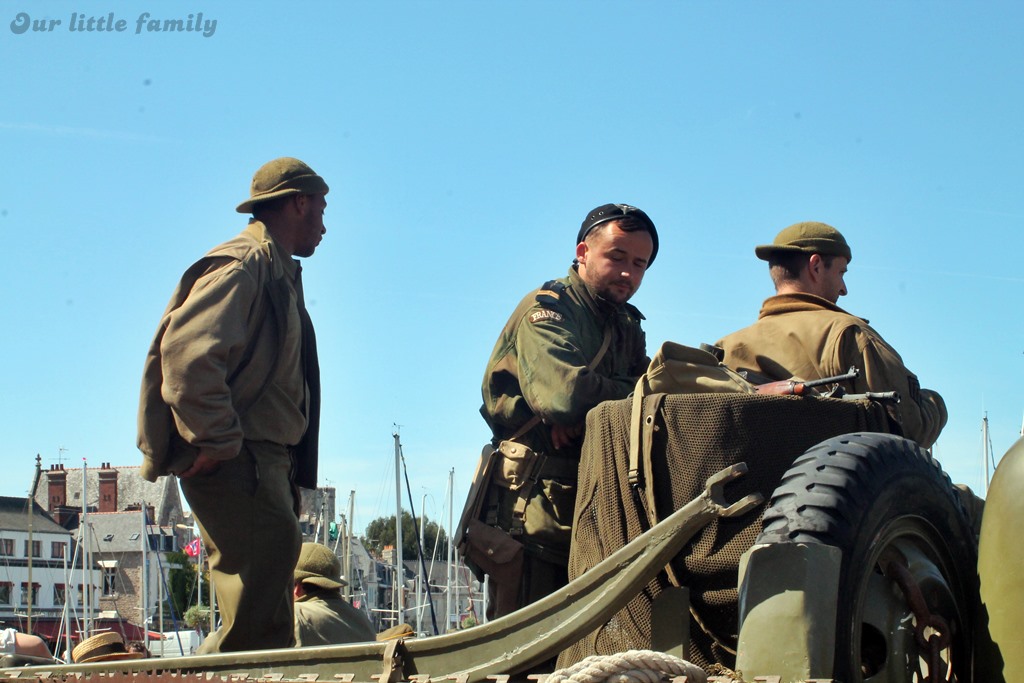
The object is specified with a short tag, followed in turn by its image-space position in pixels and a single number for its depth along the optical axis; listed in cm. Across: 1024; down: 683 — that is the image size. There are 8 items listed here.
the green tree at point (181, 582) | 8738
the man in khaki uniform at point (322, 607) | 664
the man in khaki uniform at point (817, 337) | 455
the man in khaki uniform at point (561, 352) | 459
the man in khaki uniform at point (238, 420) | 457
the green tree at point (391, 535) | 8538
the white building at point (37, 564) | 7900
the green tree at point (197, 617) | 7175
